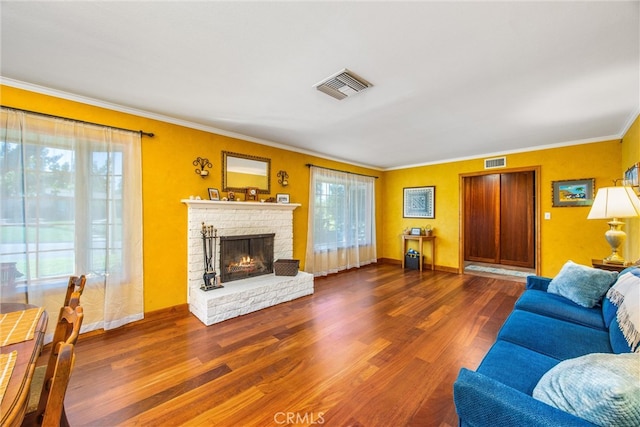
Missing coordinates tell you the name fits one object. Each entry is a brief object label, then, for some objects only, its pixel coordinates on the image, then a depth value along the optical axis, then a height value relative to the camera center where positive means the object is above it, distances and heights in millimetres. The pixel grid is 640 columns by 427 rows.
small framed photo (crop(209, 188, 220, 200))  3445 +235
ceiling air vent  2100 +1123
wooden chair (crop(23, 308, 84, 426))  1024 -640
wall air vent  4672 +903
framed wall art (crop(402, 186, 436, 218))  5637 +200
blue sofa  938 -833
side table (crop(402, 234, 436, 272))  5468 -689
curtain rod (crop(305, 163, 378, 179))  4730 +855
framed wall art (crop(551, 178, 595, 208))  3872 +288
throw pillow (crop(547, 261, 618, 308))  2109 -642
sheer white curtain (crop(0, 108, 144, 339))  2227 -37
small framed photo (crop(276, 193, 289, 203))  4252 +223
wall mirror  3639 +593
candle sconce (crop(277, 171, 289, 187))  4297 +562
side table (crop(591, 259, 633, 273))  2583 -580
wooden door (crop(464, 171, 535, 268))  5629 -195
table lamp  2420 +24
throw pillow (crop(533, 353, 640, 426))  789 -619
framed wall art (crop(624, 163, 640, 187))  2760 +411
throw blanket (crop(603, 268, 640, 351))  1281 -572
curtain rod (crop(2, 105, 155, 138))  2251 +904
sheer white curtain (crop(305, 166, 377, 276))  4875 -234
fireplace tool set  3230 -577
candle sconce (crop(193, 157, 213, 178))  3336 +616
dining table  795 -602
